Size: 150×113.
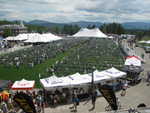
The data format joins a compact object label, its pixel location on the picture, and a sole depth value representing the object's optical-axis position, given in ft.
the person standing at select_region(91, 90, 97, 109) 31.23
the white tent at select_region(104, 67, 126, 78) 39.10
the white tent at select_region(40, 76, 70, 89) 33.10
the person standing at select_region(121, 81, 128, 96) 36.67
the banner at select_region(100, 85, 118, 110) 23.99
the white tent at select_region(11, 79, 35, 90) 32.80
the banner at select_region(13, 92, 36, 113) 21.41
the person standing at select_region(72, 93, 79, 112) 30.38
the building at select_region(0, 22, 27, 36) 286.59
